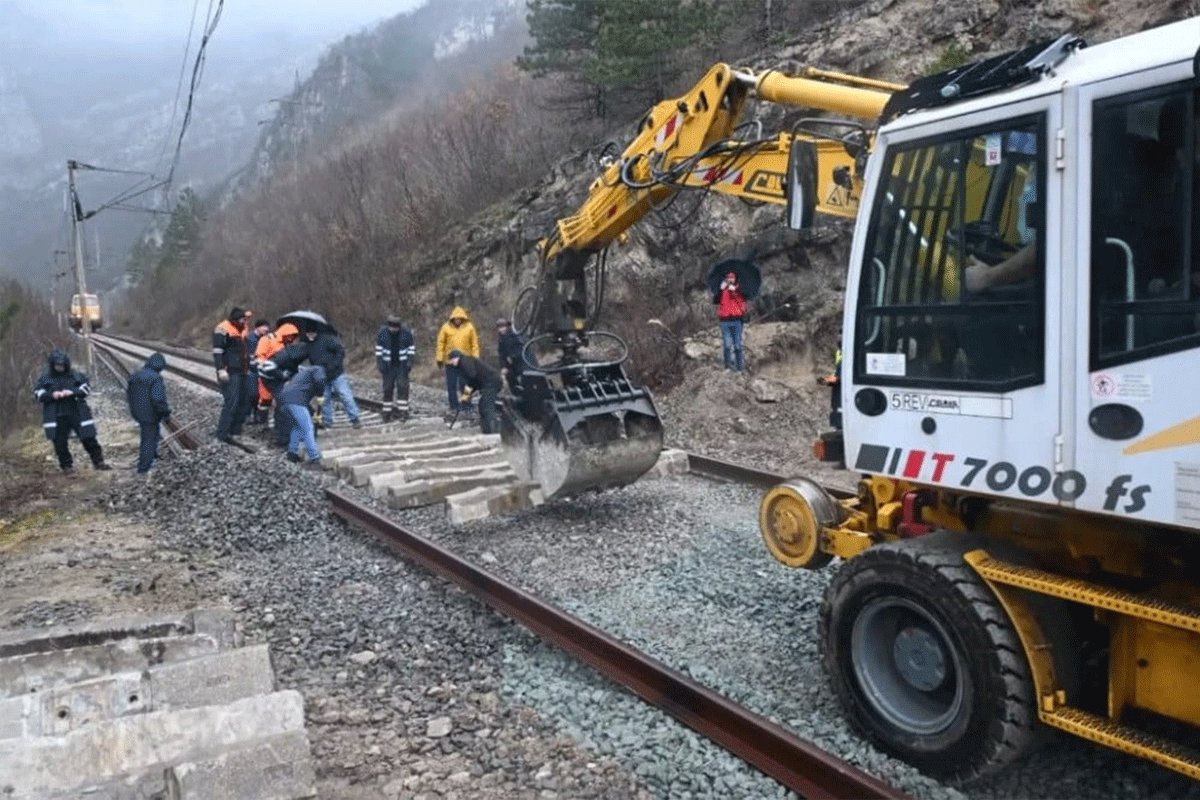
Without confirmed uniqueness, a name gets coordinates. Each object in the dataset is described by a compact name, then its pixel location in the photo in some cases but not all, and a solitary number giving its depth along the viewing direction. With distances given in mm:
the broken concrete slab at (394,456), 9852
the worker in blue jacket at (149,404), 11672
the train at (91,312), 35853
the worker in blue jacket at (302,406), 11000
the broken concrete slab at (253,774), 3656
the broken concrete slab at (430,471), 9164
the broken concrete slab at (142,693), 4371
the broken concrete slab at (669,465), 9430
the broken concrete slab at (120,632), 5348
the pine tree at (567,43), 26391
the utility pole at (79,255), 28422
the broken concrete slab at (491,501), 7914
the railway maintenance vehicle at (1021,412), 3162
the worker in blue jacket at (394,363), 14234
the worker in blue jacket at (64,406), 12414
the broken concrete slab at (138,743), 3820
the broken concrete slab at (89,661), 4980
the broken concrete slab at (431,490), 8812
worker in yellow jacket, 13602
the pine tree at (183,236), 66375
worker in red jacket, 14102
